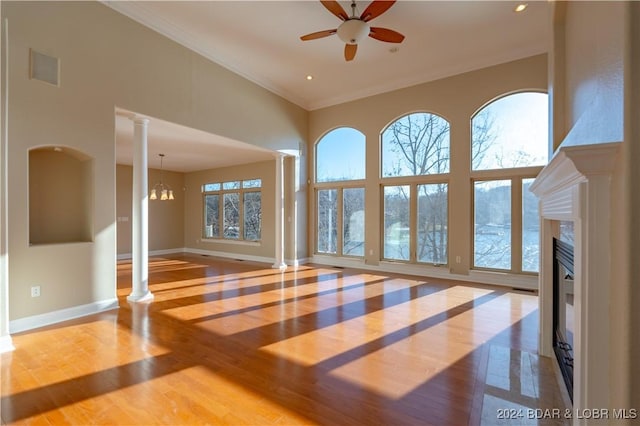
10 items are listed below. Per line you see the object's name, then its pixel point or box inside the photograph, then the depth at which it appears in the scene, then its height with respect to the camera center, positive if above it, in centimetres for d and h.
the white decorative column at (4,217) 291 -4
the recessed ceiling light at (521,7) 418 +289
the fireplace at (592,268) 113 -23
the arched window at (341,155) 748 +147
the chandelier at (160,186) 828 +86
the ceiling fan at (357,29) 346 +240
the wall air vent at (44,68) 341 +170
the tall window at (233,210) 880 +8
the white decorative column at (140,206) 455 +10
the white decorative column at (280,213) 732 -4
